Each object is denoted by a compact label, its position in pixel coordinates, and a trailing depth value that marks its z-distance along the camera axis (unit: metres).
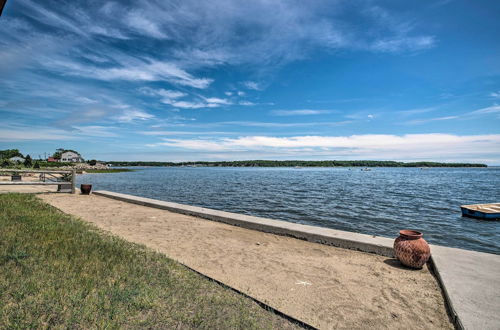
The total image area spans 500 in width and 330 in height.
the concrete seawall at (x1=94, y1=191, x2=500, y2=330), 3.48
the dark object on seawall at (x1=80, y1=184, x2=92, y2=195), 17.03
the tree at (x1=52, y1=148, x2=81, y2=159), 136.62
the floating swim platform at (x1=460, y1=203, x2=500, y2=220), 14.72
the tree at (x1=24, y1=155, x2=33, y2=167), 69.50
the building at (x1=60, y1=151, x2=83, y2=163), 135.50
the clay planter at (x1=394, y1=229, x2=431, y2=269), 5.21
